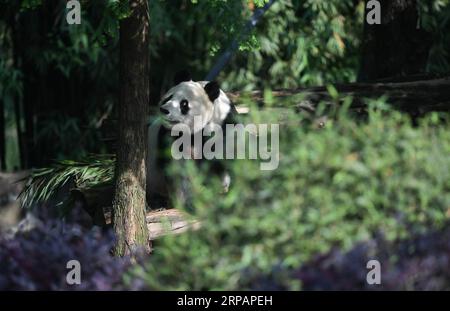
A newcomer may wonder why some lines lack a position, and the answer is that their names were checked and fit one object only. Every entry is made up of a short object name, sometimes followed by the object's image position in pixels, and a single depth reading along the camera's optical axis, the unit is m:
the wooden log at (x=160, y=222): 9.68
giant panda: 10.44
